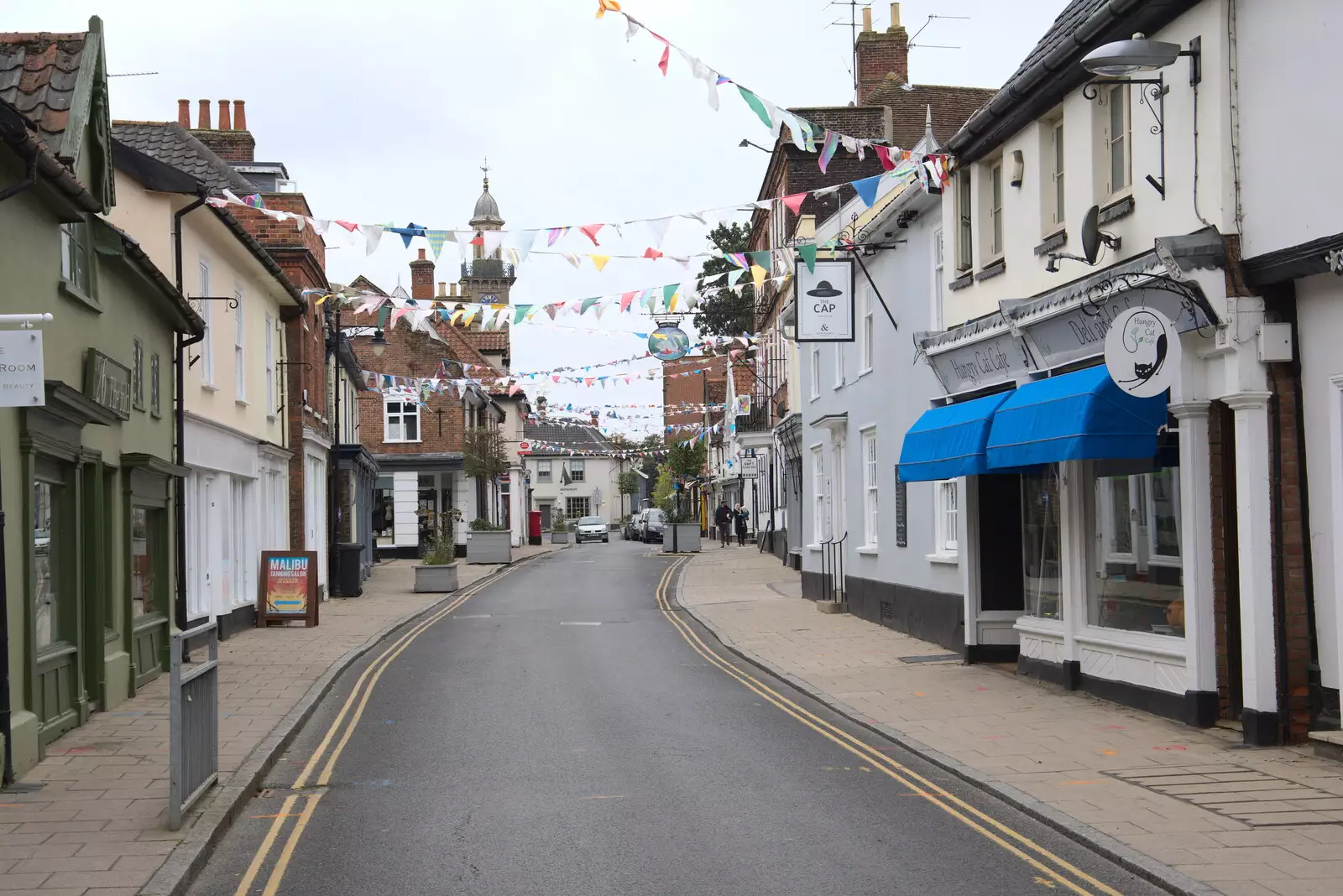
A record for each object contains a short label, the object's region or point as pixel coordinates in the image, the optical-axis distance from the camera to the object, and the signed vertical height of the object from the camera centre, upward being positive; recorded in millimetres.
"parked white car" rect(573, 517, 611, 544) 73044 -1900
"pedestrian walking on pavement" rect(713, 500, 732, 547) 57750 -1337
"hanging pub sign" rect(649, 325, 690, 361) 29344 +3271
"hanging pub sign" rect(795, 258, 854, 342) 20000 +2692
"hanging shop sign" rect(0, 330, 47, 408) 7691 +766
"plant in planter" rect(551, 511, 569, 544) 72375 -1971
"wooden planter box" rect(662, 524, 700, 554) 50656 -1673
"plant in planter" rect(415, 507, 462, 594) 31703 -1653
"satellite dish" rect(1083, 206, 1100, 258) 12102 +2201
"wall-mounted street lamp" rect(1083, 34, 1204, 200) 10219 +3202
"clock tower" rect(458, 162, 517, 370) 100500 +17121
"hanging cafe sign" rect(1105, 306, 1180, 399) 10477 +1016
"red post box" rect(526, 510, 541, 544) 67312 -1651
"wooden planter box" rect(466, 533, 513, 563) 43969 -1652
